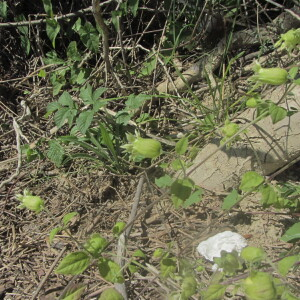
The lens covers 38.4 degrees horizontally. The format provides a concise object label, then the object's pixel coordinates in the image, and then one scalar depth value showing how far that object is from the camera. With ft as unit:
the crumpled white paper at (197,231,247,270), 1.40
